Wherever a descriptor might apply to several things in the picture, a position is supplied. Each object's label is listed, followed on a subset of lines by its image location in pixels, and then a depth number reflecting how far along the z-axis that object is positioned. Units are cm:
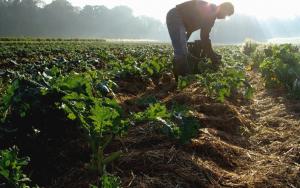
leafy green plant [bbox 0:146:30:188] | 246
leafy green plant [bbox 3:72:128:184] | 296
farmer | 761
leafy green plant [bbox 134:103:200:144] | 308
